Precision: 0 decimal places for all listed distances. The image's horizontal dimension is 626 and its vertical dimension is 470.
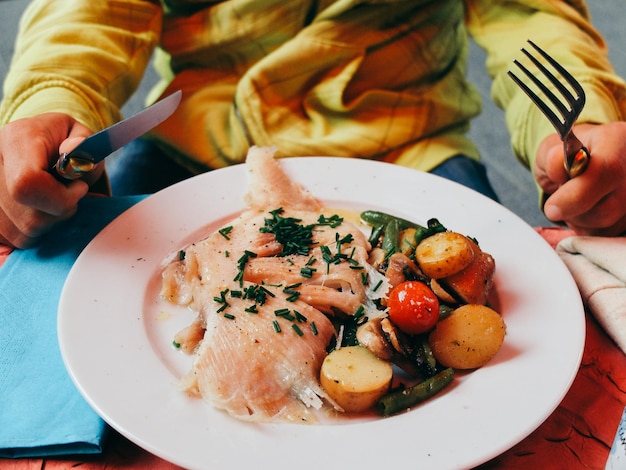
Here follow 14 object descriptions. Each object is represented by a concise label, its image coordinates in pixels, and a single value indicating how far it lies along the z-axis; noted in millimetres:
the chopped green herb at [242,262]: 471
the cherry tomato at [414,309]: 423
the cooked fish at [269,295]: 411
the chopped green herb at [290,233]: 505
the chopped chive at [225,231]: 507
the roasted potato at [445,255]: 444
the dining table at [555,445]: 390
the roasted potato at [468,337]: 420
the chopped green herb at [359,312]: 455
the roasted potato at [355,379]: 399
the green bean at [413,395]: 404
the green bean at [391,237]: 508
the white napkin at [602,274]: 455
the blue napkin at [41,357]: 390
